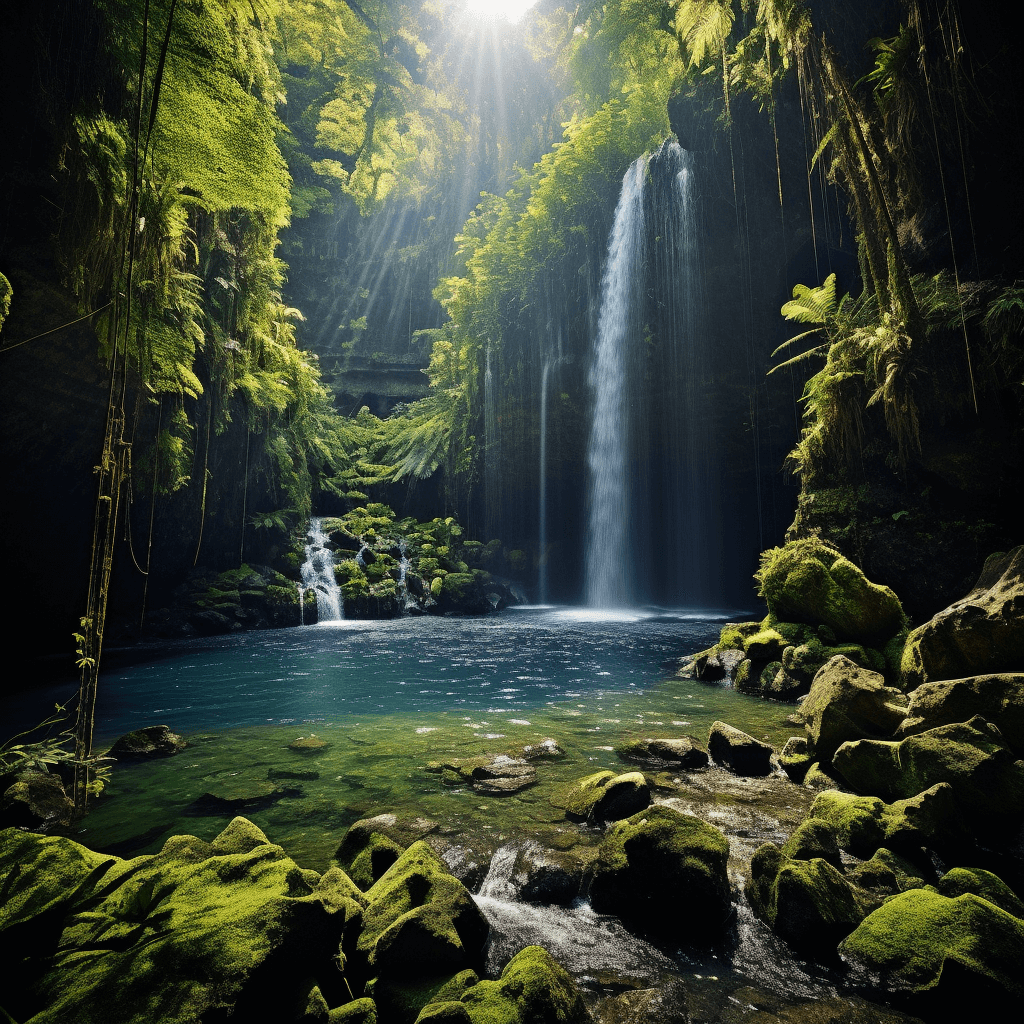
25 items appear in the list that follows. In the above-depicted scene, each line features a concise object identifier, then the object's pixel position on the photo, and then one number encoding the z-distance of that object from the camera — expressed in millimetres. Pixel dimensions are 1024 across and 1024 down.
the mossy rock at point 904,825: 3248
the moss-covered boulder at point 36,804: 3713
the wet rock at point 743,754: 4844
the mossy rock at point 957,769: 3480
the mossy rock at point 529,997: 1979
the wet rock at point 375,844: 3105
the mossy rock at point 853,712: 4633
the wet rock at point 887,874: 2934
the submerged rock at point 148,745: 5457
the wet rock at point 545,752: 5316
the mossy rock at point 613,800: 3955
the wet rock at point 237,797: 4227
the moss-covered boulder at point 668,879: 2783
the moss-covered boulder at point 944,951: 2125
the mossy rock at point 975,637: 4590
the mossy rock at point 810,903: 2578
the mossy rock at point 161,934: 1710
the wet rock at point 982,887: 2616
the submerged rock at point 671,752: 5055
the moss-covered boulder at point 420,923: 2258
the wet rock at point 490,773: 4629
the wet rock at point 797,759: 4703
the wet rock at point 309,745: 5730
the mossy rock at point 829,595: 7508
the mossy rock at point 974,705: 3965
